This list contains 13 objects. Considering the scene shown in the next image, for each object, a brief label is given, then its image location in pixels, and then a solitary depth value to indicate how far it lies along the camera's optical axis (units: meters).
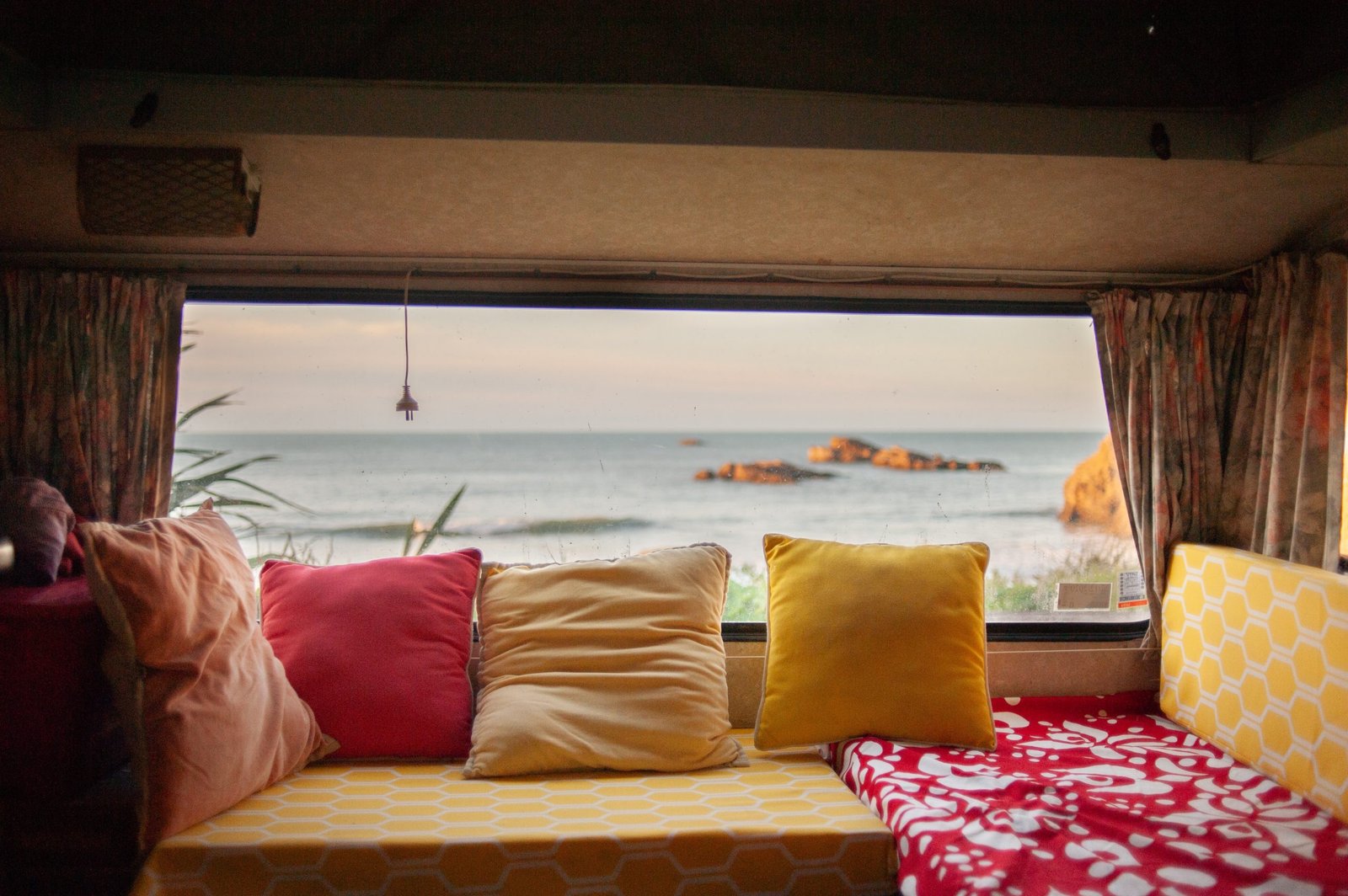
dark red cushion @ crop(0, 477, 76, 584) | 1.97
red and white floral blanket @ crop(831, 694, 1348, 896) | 1.53
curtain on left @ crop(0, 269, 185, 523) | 2.45
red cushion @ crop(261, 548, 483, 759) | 2.15
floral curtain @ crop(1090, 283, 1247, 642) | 2.70
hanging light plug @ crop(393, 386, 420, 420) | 2.70
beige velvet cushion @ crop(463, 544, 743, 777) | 2.09
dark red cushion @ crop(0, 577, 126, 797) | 1.77
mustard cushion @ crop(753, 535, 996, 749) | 2.20
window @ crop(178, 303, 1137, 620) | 2.86
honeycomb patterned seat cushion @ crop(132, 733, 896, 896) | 1.69
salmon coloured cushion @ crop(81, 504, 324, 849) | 1.72
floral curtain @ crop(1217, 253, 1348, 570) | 2.42
